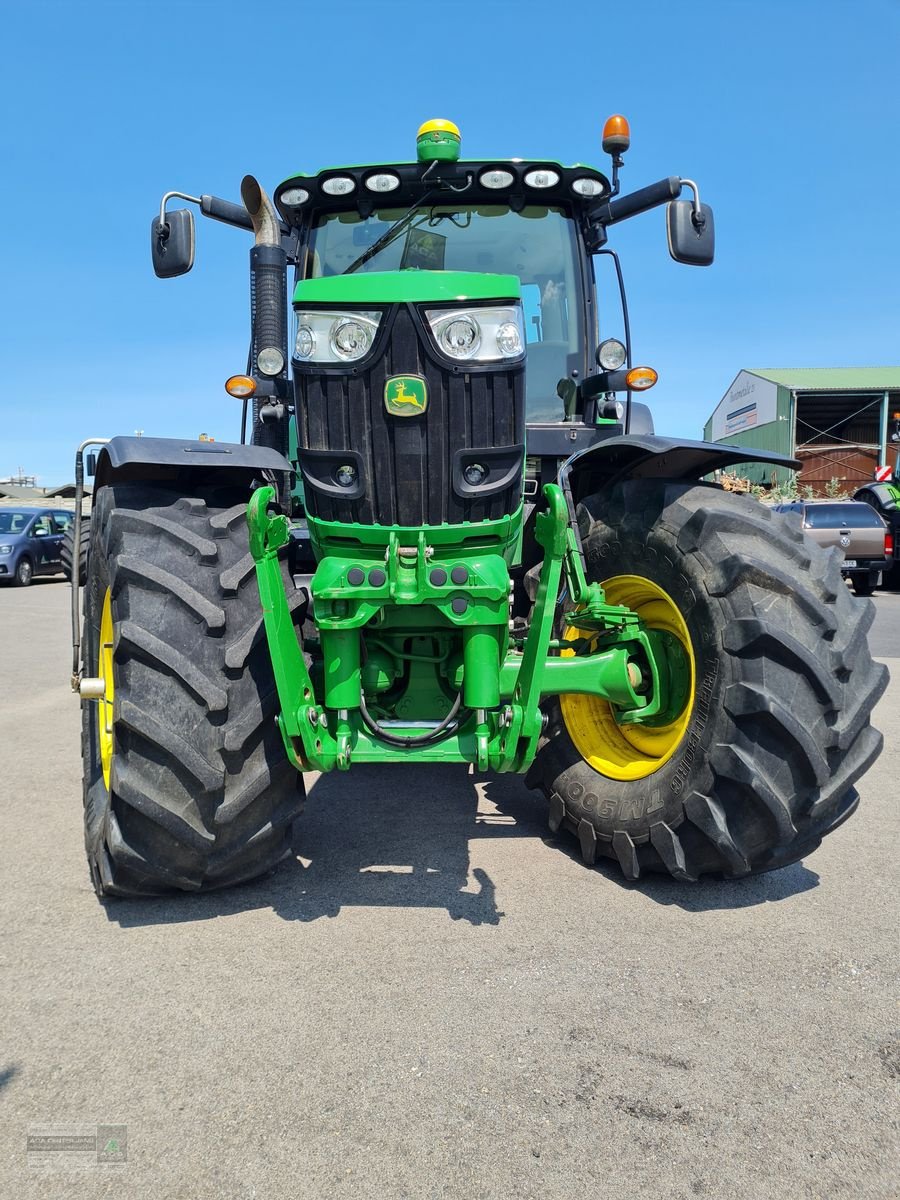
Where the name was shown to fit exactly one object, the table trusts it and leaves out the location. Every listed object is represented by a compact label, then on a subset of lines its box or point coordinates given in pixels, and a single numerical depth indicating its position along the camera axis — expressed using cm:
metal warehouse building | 3675
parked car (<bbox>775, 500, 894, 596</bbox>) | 1510
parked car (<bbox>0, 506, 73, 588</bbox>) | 1773
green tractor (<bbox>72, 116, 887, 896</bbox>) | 280
